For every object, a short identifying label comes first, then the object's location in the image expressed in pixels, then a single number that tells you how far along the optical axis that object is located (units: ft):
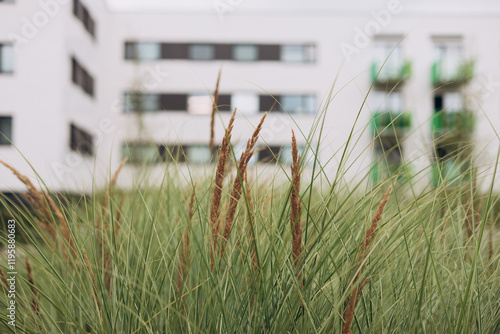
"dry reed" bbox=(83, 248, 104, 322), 3.69
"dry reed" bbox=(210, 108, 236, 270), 3.06
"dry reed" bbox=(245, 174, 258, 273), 3.52
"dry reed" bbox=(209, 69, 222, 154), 4.32
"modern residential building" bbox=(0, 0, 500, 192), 74.64
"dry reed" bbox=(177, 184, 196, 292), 3.55
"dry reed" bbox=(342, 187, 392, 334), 2.76
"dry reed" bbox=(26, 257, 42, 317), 4.19
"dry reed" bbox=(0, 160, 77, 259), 4.34
